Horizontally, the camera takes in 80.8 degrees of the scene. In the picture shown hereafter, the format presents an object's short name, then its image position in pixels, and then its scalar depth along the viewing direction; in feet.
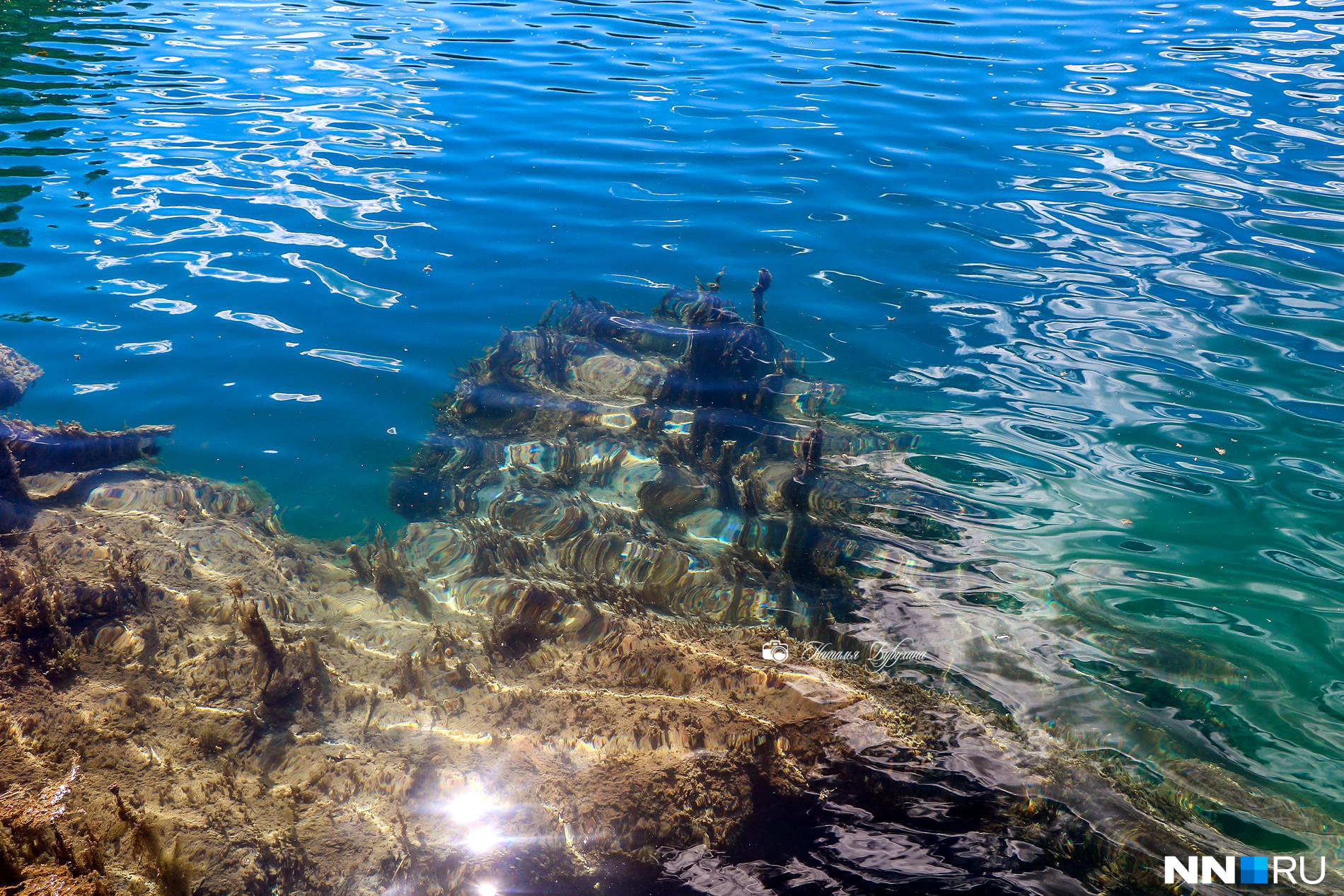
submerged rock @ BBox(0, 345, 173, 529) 19.07
